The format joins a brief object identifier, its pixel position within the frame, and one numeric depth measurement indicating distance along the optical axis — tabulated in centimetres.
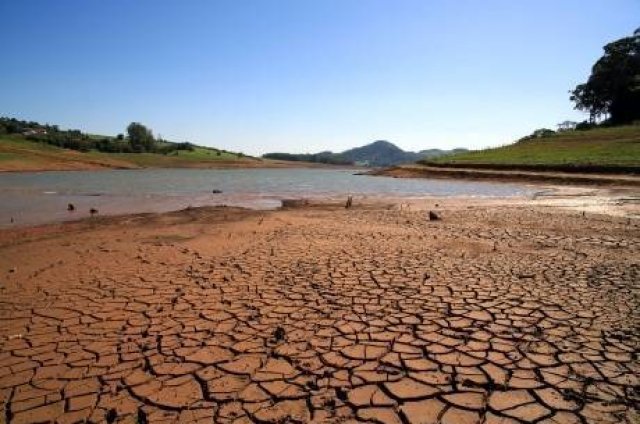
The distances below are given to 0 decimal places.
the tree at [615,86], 5997
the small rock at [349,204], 1805
